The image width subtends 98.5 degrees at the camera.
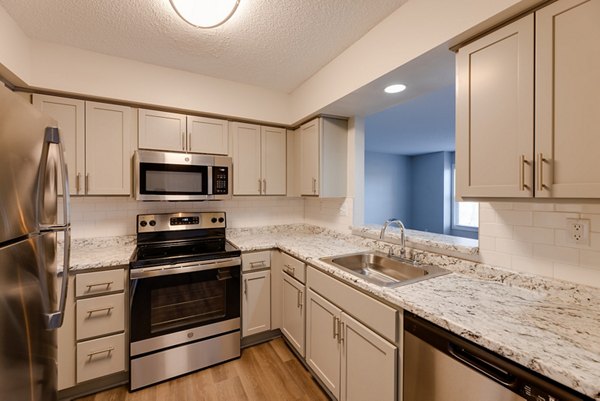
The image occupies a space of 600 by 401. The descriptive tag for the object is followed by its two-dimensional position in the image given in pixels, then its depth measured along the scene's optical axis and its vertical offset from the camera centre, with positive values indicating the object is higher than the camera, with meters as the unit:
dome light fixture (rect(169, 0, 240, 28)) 1.33 +1.00
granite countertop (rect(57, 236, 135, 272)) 1.72 -0.42
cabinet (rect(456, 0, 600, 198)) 0.92 +0.37
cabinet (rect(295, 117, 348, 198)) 2.47 +0.40
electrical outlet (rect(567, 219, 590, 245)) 1.12 -0.15
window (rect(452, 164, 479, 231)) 6.05 -0.44
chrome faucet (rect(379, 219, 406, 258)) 1.83 -0.28
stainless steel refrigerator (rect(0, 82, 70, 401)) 0.82 -0.18
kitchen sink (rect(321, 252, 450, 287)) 1.64 -0.48
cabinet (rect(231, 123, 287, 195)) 2.62 +0.41
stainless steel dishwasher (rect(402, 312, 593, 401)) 0.77 -0.61
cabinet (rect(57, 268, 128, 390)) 1.69 -0.88
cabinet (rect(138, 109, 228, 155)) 2.21 +0.60
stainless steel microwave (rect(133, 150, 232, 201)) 2.10 +0.19
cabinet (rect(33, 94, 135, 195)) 1.96 +0.45
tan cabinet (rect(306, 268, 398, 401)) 1.25 -0.82
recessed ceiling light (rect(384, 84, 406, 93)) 1.80 +0.78
